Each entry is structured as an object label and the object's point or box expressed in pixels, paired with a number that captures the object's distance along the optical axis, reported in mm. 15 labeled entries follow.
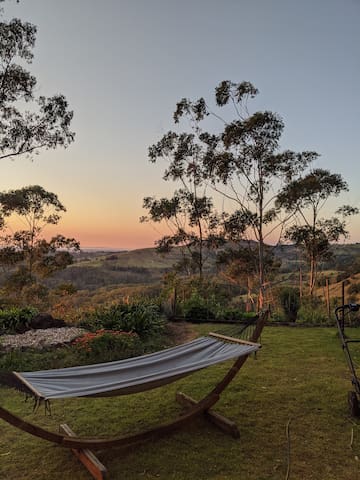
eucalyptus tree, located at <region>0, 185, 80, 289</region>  12297
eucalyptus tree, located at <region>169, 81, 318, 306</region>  10914
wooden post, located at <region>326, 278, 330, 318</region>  8021
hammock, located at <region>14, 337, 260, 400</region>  1974
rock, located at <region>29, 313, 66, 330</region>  6145
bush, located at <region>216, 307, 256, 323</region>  7565
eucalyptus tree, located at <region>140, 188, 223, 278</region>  12992
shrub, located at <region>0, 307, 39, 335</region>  5839
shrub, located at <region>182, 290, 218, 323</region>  7676
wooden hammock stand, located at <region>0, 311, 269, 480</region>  2059
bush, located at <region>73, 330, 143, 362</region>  4664
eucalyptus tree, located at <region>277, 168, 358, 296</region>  12088
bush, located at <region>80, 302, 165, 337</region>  5855
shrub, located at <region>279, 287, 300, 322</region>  7836
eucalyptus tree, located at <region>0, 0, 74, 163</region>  7484
